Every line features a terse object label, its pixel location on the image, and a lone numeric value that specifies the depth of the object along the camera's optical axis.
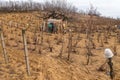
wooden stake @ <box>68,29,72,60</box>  3.88
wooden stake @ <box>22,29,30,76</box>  2.72
